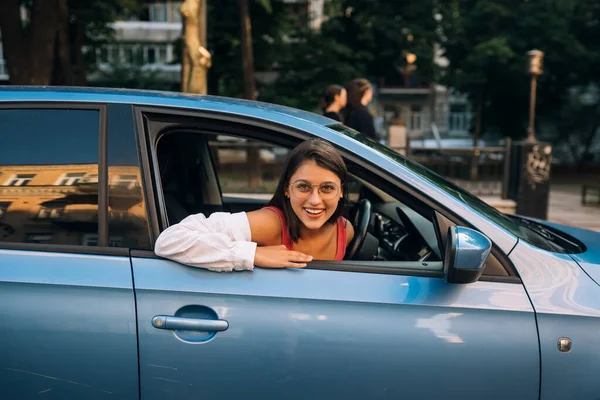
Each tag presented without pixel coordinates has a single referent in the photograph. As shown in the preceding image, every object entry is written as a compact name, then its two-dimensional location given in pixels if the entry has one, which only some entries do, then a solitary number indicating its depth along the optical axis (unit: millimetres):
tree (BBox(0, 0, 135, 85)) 12695
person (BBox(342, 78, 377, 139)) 7789
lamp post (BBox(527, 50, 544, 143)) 12194
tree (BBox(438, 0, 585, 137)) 24156
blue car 1998
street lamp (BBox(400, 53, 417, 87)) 24984
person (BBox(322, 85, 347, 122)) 7180
